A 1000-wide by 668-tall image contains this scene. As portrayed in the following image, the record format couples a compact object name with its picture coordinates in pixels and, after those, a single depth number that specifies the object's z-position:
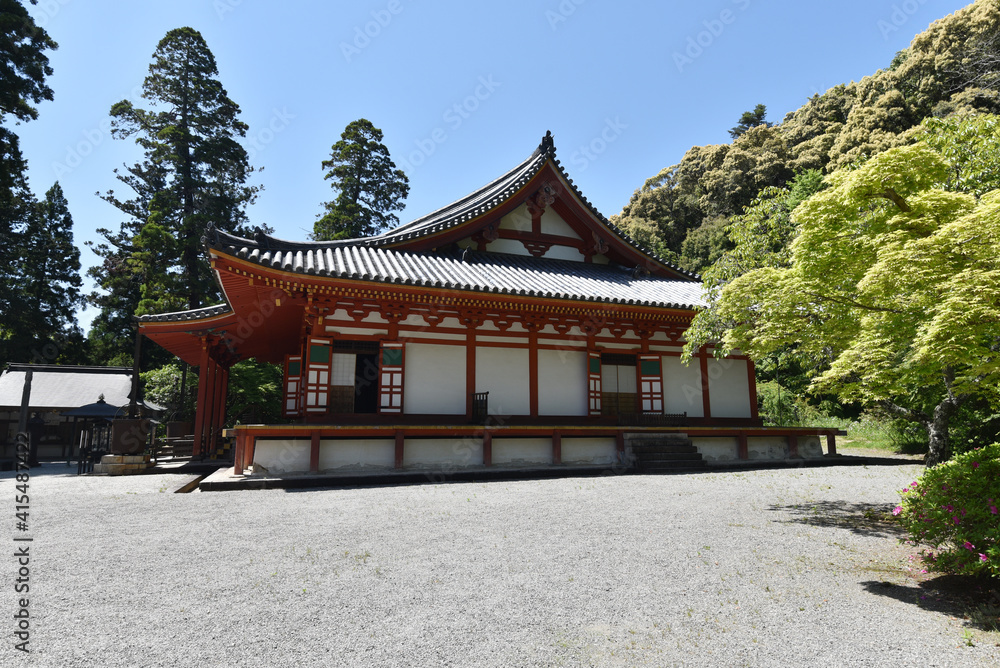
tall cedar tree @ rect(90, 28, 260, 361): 24.56
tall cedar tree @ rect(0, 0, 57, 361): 17.08
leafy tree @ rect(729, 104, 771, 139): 56.00
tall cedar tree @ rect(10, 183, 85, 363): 32.25
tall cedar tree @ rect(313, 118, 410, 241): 31.23
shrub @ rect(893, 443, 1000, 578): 4.11
